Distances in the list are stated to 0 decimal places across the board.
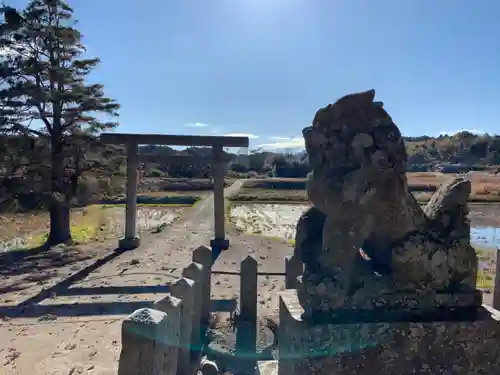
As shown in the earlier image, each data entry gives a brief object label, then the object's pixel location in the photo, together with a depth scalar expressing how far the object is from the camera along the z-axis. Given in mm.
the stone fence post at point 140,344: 2873
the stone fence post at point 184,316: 4688
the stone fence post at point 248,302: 6441
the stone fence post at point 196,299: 5574
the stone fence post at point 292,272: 6297
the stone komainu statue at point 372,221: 3385
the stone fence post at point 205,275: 6383
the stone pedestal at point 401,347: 3396
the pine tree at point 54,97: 12555
